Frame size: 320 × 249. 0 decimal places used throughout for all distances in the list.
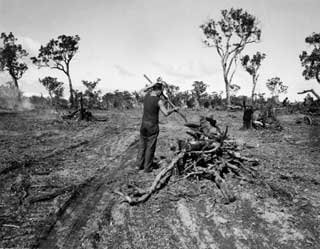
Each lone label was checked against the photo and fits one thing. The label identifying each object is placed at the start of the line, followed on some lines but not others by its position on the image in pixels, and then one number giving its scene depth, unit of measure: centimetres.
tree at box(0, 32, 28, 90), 3497
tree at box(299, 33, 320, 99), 2928
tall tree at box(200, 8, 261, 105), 3019
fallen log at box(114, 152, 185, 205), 467
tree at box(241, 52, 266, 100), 4287
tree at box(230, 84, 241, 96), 5580
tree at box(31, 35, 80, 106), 3394
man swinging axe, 615
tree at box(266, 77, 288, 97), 5534
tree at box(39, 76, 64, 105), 4670
